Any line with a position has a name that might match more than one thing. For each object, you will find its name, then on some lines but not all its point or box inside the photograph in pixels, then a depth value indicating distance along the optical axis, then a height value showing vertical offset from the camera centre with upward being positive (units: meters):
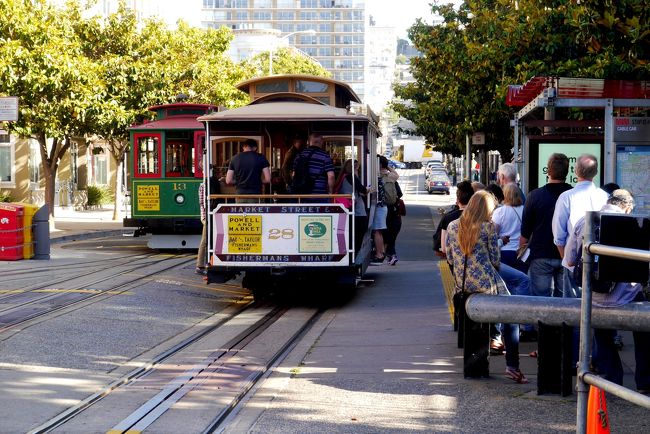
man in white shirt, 9.22 -0.33
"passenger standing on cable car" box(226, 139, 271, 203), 14.45 -0.10
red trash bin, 20.56 -1.33
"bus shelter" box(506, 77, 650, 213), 12.05 +0.53
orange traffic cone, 5.04 -1.20
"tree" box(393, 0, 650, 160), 12.96 +1.93
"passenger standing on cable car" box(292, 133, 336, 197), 14.24 -0.08
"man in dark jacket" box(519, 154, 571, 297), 9.83 -0.64
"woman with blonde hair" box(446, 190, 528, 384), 9.00 -0.73
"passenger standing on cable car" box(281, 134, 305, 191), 15.20 +0.13
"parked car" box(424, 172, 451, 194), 68.19 -1.19
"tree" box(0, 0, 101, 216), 26.53 +2.38
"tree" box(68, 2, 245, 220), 30.83 +3.24
